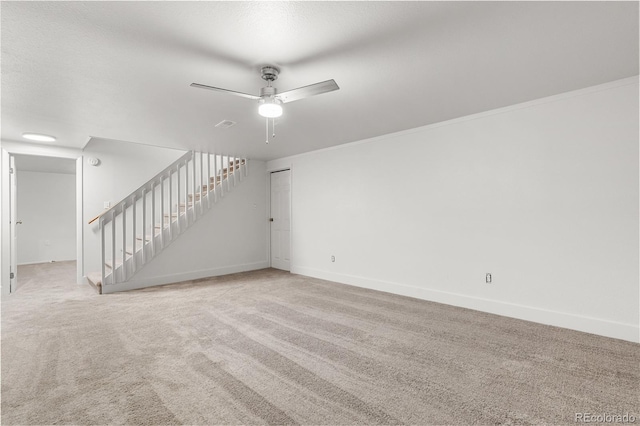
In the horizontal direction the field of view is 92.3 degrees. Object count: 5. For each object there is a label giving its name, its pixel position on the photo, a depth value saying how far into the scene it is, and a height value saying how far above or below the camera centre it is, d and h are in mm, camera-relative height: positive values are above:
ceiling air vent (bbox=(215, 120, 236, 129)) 3853 +1166
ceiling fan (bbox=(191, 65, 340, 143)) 2316 +951
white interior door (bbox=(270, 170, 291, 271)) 6414 -122
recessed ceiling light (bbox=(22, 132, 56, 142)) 4370 +1161
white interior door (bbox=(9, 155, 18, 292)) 4785 -154
